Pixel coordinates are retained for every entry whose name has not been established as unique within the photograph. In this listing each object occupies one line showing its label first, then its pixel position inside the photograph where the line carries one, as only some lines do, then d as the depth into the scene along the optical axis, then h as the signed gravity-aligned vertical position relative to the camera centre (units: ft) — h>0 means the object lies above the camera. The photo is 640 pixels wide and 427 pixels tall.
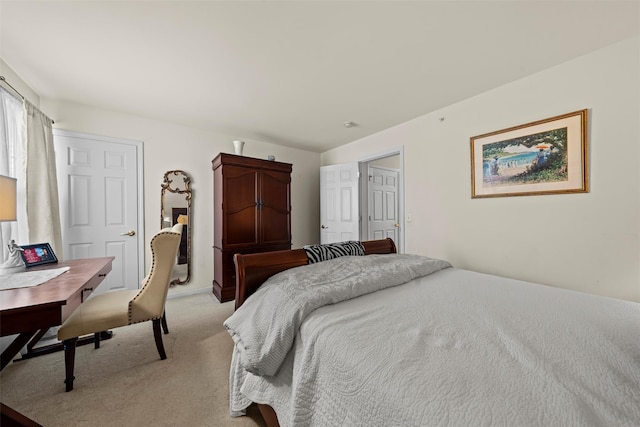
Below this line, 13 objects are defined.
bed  2.08 -1.59
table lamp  4.81 +0.04
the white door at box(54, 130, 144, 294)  8.92 +0.51
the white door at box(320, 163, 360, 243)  12.89 +0.55
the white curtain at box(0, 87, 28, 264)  6.34 +1.78
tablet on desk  6.00 -1.04
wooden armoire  10.63 +0.13
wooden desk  3.50 -1.40
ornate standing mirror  10.73 +0.18
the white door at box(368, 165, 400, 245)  13.83 +0.63
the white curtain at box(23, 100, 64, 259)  7.26 +1.02
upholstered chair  5.33 -2.28
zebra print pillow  6.11 -1.02
